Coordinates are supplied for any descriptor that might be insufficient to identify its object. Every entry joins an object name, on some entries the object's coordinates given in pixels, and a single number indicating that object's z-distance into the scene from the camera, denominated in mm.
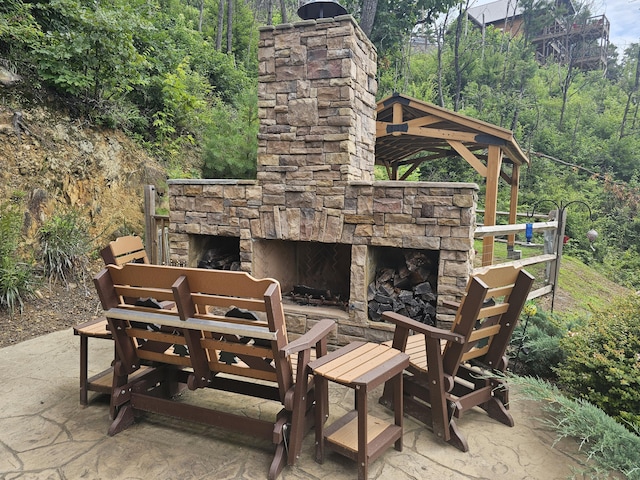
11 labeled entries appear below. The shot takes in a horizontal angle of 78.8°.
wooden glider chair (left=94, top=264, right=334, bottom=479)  1958
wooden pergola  6120
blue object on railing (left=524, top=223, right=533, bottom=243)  4811
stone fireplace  3418
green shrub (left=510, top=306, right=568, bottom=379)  3213
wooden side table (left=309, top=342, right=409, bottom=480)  1935
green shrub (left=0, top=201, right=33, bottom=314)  4164
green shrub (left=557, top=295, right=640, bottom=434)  2332
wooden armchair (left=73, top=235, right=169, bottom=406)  2658
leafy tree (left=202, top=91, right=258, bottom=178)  6047
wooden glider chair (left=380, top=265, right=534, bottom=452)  2201
